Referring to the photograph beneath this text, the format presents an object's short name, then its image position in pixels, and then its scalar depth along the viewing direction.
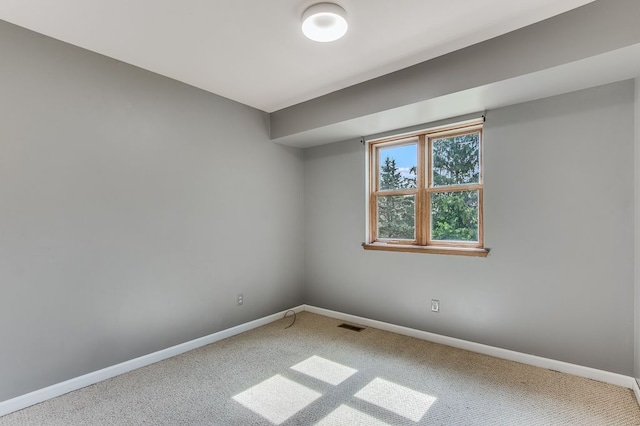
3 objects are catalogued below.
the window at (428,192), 2.96
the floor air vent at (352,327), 3.42
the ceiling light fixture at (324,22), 1.85
